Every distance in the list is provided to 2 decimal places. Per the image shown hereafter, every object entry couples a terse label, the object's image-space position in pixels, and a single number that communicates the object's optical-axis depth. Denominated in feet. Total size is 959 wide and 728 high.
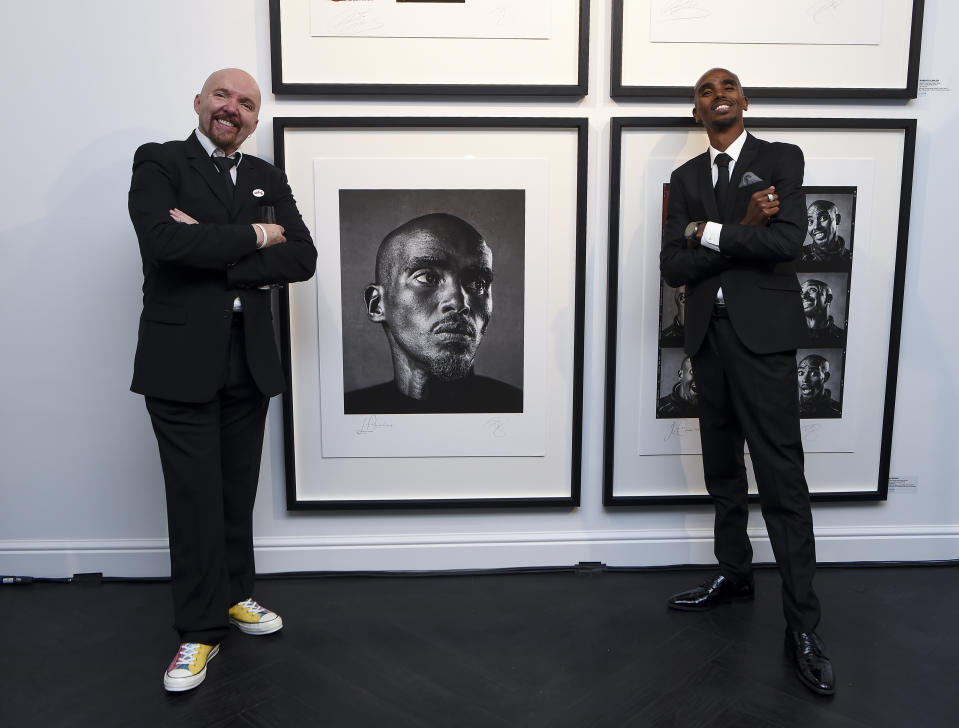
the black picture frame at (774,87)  9.24
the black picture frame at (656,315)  9.43
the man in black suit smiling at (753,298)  7.64
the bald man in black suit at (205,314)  7.25
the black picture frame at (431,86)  9.02
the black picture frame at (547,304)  9.25
